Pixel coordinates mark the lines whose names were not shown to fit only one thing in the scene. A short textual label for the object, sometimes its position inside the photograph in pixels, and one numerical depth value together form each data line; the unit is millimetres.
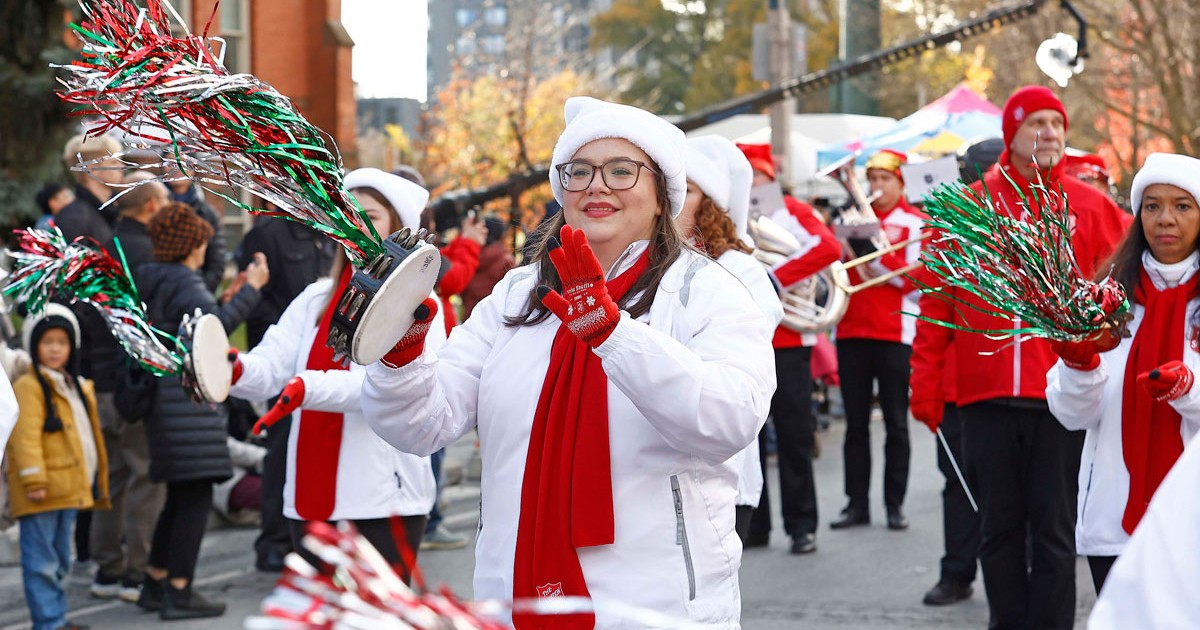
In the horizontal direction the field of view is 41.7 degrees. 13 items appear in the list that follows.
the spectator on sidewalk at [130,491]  7586
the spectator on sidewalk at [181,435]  7059
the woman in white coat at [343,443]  5324
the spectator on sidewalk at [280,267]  8203
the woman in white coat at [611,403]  3127
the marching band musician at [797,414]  8508
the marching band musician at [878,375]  9102
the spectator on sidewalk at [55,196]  9172
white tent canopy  19812
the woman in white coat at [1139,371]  4641
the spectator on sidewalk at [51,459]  6637
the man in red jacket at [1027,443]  5797
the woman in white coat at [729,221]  5477
